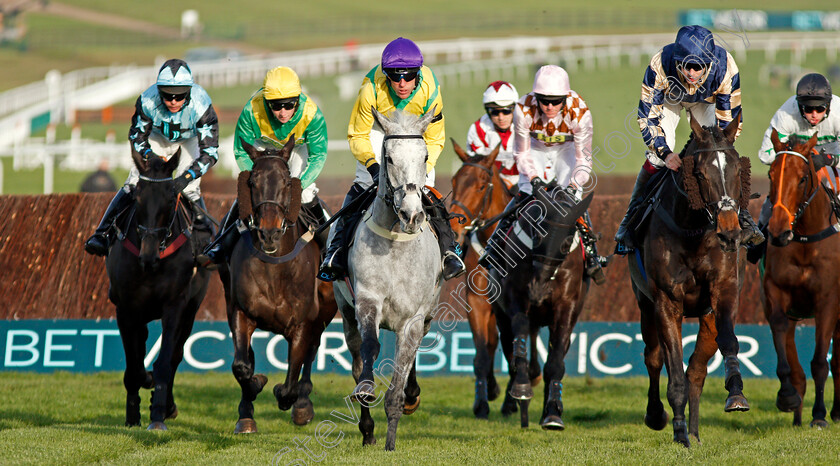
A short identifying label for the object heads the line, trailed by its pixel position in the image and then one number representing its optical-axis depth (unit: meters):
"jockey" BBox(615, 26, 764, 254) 14.72
